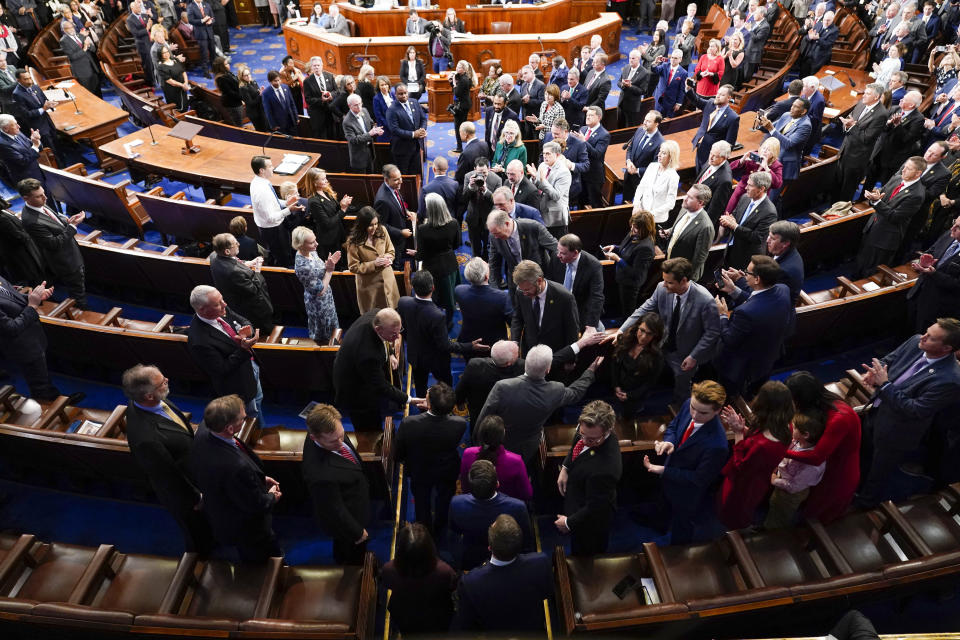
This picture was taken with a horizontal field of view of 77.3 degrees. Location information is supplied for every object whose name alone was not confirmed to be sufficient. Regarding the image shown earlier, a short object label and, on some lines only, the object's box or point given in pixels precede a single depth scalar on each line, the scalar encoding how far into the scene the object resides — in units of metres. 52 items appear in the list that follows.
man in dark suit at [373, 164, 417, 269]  5.16
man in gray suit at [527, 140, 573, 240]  5.33
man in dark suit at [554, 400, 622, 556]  2.84
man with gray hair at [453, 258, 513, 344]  4.00
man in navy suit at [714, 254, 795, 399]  3.73
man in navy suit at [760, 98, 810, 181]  6.23
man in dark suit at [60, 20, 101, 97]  10.35
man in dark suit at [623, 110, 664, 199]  6.18
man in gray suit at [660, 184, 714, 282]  4.49
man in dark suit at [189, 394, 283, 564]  2.83
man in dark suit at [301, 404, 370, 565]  2.81
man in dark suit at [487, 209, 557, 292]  4.60
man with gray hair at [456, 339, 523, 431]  3.42
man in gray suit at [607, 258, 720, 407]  3.75
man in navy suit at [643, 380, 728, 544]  2.99
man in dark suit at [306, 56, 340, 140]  8.21
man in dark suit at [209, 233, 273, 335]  4.29
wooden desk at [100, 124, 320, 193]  6.96
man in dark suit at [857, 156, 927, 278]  5.08
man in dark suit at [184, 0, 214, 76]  12.30
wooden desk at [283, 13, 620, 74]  11.76
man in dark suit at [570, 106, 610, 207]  6.29
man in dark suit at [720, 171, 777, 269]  4.70
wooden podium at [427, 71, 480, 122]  10.30
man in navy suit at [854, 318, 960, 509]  3.26
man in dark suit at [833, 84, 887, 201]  6.39
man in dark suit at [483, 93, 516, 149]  7.20
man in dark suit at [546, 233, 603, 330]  4.14
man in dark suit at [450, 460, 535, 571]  2.68
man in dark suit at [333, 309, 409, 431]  3.48
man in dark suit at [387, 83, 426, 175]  7.17
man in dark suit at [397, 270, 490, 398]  3.90
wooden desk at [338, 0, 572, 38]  13.11
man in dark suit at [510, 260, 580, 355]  3.85
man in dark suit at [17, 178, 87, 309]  4.91
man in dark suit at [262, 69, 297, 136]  8.16
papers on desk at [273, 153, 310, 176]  6.97
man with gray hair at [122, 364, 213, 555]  2.97
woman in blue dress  4.26
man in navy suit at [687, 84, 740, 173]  6.52
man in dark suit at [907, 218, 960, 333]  4.35
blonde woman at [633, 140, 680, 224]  5.19
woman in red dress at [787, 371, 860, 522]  3.02
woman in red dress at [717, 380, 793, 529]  2.95
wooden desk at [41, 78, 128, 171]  8.54
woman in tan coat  4.55
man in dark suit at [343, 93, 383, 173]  7.06
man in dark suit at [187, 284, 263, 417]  3.58
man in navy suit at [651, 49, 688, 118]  8.69
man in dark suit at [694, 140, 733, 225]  5.21
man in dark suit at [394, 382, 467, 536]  3.12
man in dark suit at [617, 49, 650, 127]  8.58
